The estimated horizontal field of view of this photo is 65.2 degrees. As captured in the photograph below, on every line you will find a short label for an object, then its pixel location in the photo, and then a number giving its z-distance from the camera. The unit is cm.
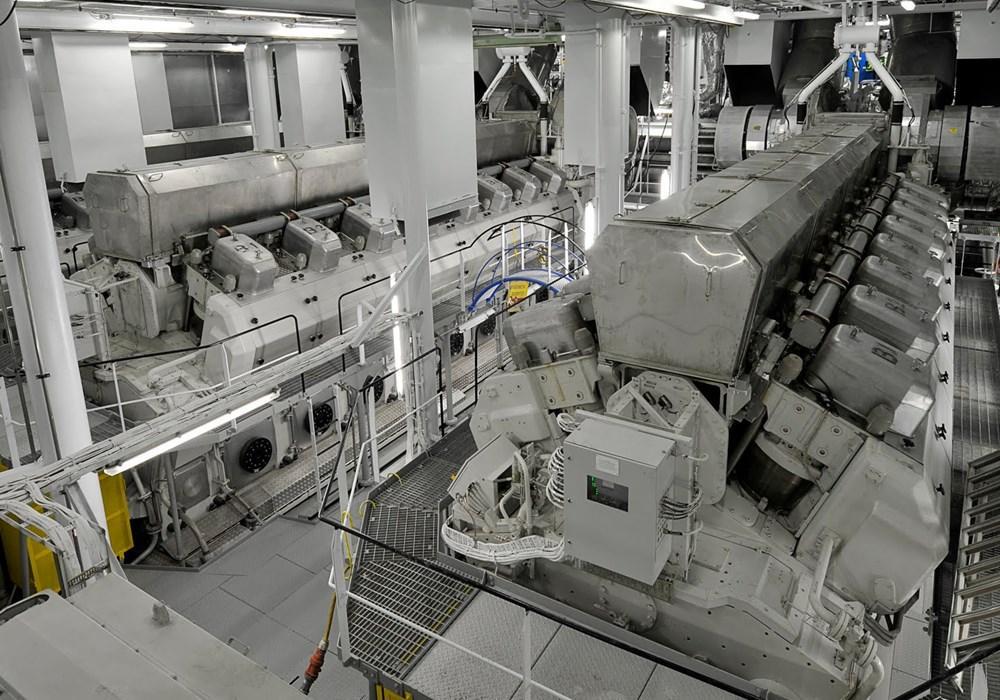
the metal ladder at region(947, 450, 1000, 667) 405
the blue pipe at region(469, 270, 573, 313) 779
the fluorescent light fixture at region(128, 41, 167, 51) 1101
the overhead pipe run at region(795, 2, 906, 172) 779
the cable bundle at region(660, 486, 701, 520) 332
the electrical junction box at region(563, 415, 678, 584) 311
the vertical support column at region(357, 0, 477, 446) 601
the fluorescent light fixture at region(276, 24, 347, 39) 925
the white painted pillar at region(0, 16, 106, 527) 419
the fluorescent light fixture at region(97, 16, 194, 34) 743
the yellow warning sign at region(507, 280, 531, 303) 833
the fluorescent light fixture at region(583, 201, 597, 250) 1075
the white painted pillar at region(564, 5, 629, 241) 886
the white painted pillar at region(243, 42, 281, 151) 1072
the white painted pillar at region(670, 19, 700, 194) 1038
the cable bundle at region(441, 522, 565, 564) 373
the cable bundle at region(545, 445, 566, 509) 363
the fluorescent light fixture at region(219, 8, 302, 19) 739
